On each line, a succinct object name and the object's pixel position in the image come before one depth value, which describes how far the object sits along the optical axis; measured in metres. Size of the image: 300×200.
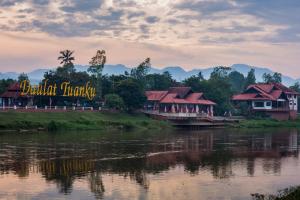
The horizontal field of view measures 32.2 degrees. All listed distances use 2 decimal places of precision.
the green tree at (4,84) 120.01
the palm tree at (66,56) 133.25
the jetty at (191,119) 108.81
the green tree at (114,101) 103.88
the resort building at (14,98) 111.94
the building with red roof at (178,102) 120.50
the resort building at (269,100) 131.00
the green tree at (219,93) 128.75
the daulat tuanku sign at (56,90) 104.81
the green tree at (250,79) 173.25
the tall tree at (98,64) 120.43
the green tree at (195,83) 132.00
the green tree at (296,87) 174.82
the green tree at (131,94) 107.50
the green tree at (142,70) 134.75
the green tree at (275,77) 180.12
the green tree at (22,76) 167.98
